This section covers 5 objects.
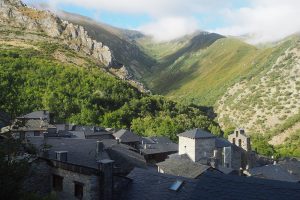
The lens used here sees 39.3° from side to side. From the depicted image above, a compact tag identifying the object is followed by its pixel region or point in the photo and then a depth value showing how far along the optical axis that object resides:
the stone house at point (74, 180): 21.92
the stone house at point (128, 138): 67.19
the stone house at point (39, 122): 60.60
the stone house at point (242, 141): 60.53
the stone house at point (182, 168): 33.03
